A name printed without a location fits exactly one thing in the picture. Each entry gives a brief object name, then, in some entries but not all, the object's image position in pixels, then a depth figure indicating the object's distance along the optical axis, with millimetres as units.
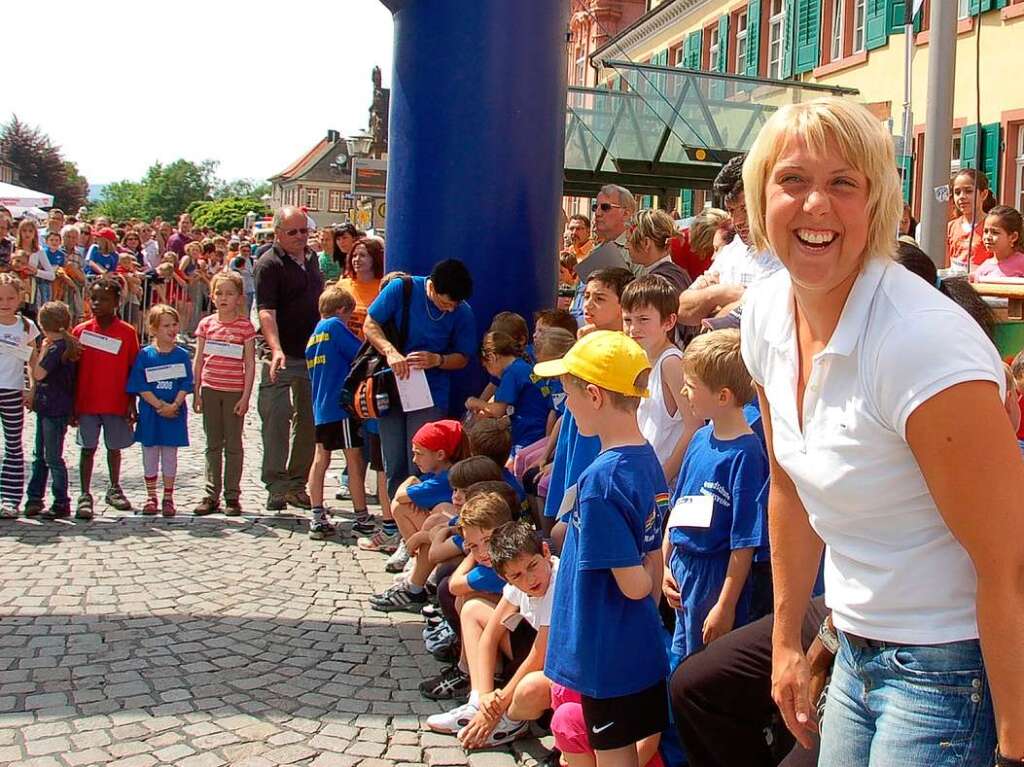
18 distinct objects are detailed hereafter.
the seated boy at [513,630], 3957
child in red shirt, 7793
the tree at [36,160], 67062
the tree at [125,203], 103256
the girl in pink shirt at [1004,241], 6535
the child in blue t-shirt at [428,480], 5801
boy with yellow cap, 3309
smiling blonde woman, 1741
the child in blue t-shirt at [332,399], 7395
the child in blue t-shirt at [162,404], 7820
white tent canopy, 27422
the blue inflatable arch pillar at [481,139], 7020
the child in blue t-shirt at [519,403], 6105
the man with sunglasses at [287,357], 8016
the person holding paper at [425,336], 6637
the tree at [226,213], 76312
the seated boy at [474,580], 4500
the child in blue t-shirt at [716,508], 3391
